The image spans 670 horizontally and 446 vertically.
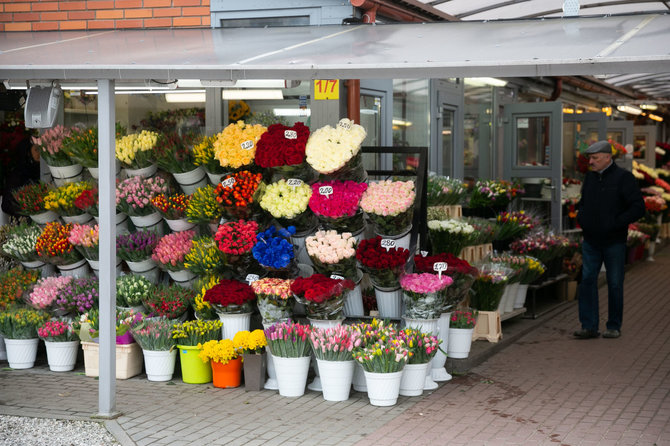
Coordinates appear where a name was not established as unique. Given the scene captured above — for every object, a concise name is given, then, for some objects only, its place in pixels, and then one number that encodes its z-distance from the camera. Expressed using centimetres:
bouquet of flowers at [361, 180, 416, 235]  707
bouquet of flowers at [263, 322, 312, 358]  668
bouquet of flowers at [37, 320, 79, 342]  759
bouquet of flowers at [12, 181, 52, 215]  847
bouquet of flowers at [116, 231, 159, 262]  787
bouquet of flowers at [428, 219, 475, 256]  862
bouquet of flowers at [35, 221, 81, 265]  811
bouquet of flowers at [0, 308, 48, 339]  773
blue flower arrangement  705
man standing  872
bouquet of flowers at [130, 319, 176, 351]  719
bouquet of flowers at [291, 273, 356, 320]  668
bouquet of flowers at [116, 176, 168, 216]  788
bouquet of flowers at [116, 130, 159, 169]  800
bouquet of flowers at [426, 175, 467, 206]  899
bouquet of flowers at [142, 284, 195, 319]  754
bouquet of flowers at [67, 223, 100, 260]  786
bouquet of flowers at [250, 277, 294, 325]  700
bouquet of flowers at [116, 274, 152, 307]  770
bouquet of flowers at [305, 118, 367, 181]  700
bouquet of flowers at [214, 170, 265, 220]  727
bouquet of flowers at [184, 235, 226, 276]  739
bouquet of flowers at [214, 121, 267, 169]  740
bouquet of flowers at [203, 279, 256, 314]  709
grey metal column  612
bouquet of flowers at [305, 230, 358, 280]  693
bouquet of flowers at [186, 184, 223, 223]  756
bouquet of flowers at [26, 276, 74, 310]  785
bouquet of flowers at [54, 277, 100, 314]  781
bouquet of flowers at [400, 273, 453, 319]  690
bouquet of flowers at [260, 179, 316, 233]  715
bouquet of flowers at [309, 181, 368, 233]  705
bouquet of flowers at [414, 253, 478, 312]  721
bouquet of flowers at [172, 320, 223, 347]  719
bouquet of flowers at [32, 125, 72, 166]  841
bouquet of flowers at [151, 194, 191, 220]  783
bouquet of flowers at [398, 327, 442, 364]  662
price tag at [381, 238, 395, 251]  710
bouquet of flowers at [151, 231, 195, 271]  767
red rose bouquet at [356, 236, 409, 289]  694
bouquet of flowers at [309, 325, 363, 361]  653
